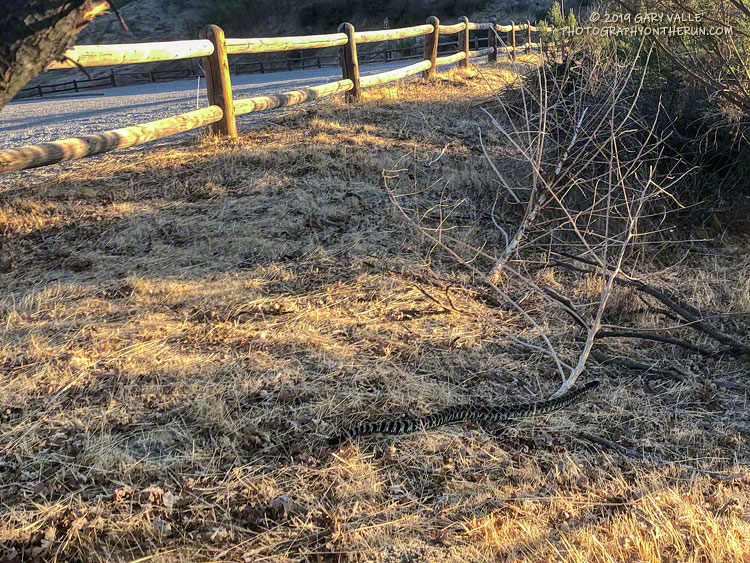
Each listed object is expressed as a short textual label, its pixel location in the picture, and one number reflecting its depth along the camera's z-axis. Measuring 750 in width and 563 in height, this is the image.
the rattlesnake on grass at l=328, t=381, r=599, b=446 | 3.33
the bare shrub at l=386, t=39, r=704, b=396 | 4.62
